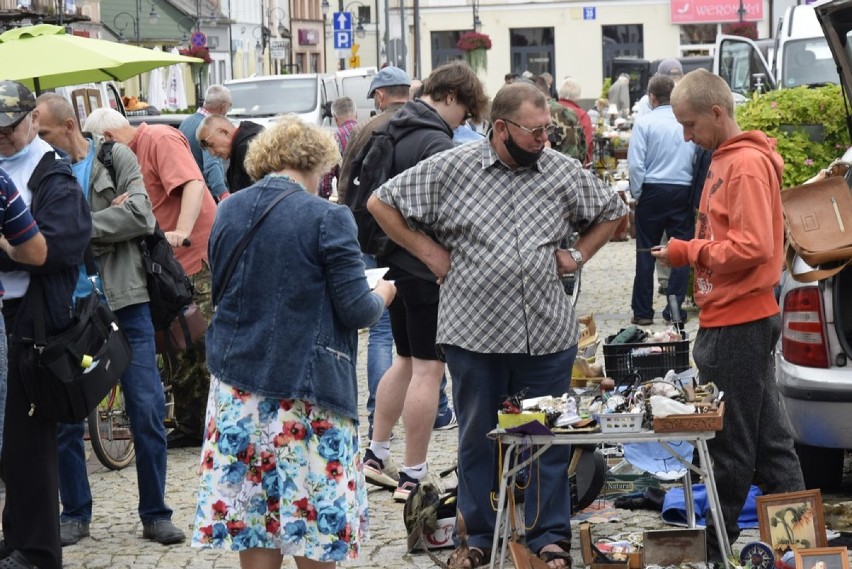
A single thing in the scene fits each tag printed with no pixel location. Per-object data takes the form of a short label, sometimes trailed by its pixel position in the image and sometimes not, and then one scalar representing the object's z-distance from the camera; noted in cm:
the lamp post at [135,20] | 6111
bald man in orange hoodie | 786
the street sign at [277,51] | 6600
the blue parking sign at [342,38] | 5792
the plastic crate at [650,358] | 1147
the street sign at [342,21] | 5760
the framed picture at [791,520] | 836
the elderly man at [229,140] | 1393
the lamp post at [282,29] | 9298
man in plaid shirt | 820
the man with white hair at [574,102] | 2240
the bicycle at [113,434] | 1177
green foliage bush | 1702
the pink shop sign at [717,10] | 8873
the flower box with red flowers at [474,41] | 8011
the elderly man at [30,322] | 845
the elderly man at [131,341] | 966
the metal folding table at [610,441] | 774
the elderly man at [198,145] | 1590
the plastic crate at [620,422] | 779
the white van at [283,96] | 4063
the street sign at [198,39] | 5867
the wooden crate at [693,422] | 763
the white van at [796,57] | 2892
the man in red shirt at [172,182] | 1171
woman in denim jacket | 715
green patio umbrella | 1348
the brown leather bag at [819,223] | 877
